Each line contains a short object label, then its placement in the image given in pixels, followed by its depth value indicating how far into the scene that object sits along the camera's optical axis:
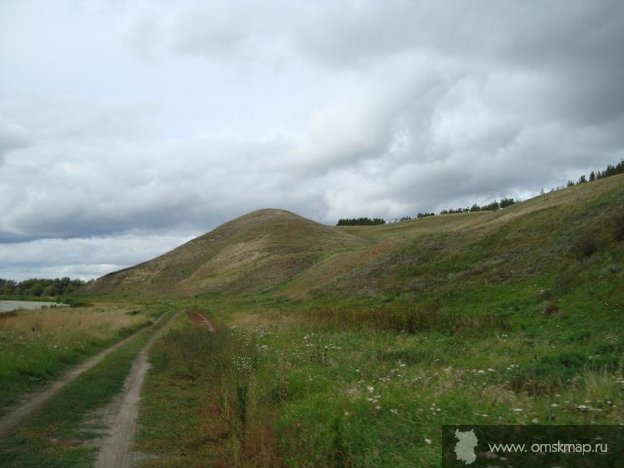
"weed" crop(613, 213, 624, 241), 24.28
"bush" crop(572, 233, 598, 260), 24.77
